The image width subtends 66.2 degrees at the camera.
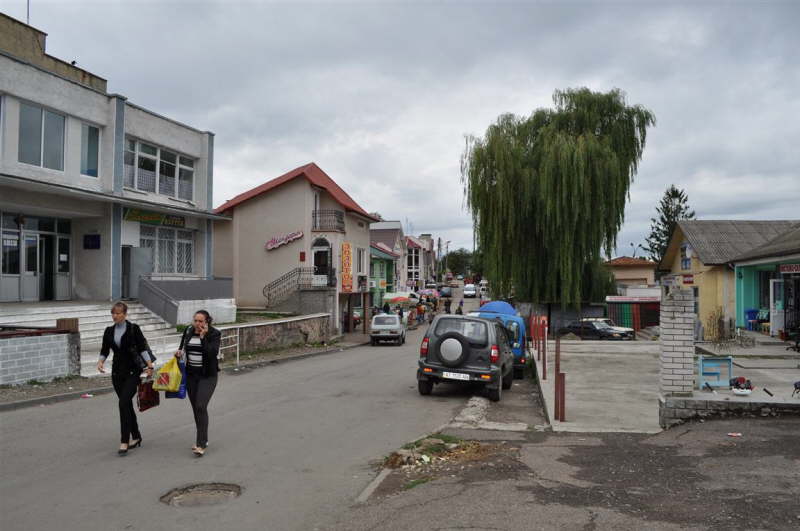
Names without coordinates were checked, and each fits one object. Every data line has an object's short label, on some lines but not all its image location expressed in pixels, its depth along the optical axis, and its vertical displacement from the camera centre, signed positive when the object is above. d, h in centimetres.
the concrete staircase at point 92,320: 1675 -100
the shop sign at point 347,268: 3644 +119
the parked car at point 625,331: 2967 -212
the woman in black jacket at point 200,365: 727 -92
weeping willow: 2873 +468
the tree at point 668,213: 6912 +838
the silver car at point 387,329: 3139 -212
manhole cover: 566 -198
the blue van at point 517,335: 1614 -128
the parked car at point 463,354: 1218 -135
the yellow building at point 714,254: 2670 +155
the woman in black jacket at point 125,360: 724 -86
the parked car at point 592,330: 2950 -207
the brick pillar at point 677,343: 827 -75
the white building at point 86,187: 1934 +369
